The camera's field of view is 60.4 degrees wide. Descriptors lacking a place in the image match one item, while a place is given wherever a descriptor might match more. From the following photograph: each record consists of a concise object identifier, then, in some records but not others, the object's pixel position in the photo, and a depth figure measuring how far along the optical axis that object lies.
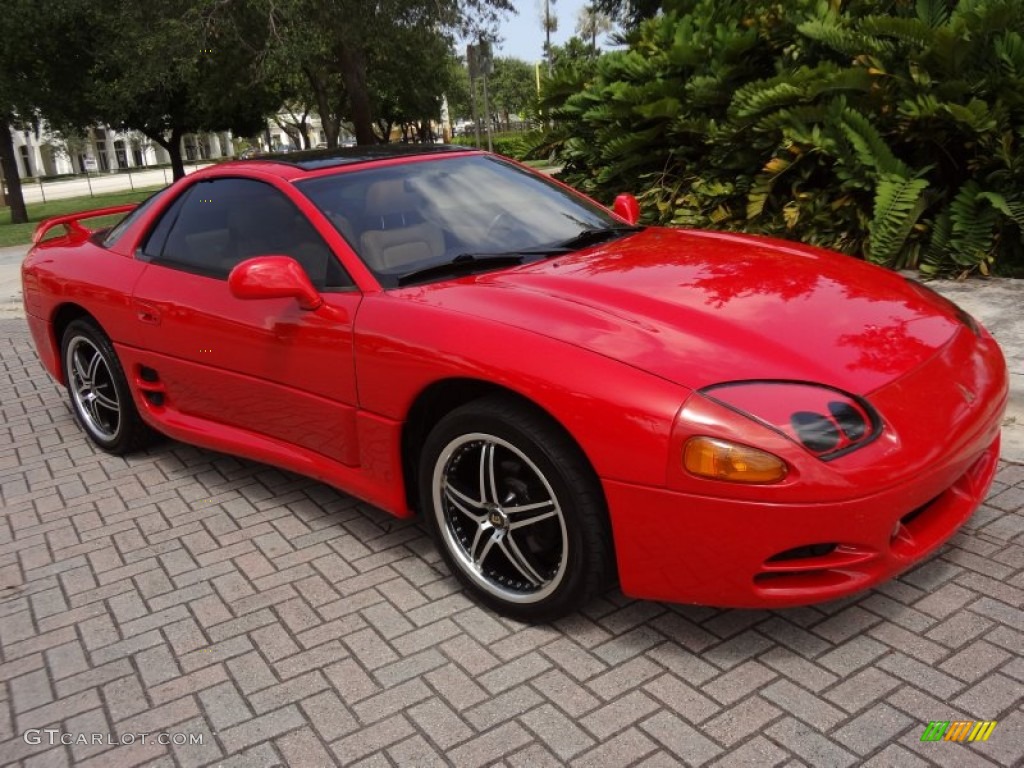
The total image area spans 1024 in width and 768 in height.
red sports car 2.35
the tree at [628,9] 20.83
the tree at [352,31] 17.16
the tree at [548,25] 78.11
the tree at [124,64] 18.72
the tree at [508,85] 88.69
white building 101.12
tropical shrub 6.18
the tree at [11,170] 25.73
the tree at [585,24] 83.21
